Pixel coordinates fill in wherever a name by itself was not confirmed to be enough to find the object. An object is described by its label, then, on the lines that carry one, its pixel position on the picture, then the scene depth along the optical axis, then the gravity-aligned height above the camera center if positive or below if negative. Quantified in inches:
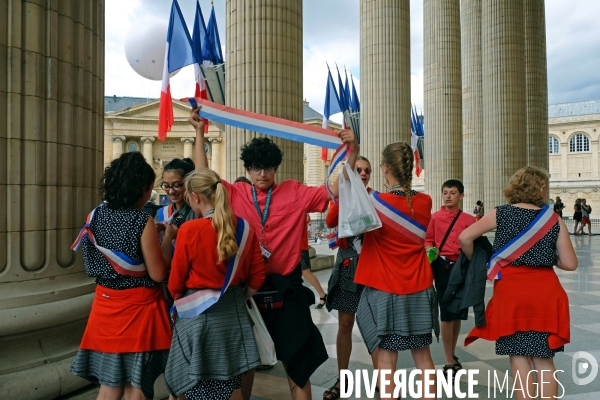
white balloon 457.4 +151.7
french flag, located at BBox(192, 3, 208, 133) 391.5 +147.9
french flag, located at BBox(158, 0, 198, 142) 389.1 +136.5
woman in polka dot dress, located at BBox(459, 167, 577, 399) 122.2 -20.9
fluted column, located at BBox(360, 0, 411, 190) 522.0 +143.4
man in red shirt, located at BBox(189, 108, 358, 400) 117.5 -9.0
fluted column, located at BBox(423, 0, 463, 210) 682.8 +162.0
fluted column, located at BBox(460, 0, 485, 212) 782.5 +181.2
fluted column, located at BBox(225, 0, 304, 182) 315.6 +97.8
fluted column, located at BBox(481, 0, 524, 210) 644.7 +162.9
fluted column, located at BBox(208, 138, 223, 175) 2399.1 +291.8
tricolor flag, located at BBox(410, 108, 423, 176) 903.4 +194.6
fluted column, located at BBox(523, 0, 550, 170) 746.2 +200.4
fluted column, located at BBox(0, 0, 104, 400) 116.0 +4.7
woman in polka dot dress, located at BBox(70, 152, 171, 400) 100.7 -17.8
